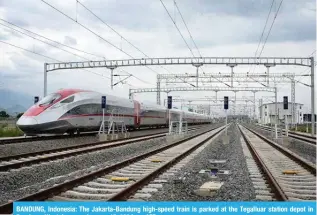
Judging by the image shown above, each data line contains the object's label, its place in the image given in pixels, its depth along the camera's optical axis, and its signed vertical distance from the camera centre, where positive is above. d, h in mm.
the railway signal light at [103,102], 25347 +1192
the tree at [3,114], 72300 +1258
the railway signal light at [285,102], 38081 +1889
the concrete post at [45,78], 32838 +3534
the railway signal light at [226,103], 28047 +1294
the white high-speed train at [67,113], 22469 +529
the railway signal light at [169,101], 32259 +1635
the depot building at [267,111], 94419 +2762
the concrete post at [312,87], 32938 +2928
